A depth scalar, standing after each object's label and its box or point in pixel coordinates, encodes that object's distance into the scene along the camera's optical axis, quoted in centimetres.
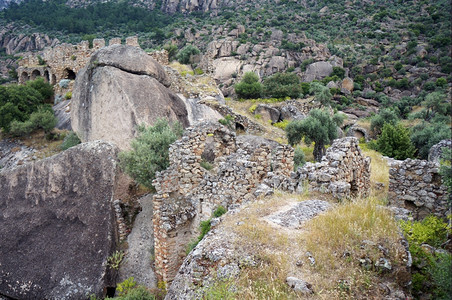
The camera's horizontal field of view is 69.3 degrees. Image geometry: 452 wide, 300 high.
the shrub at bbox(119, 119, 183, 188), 1378
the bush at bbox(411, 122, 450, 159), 2284
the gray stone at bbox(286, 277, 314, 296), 463
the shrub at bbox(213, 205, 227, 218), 956
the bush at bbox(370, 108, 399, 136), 3190
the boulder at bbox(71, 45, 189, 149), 1914
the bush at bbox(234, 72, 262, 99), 3303
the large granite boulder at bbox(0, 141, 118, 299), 1208
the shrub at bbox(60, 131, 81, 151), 2216
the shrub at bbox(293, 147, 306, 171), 1848
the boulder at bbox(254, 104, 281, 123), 2836
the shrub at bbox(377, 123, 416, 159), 2167
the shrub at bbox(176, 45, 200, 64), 3616
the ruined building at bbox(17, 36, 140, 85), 3180
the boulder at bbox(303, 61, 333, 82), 5900
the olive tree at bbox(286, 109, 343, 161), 2142
